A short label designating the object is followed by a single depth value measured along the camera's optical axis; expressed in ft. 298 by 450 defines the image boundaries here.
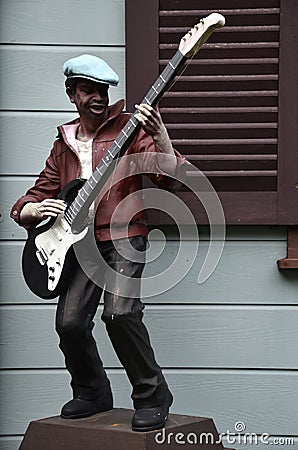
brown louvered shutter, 11.71
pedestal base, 9.39
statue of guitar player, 9.61
